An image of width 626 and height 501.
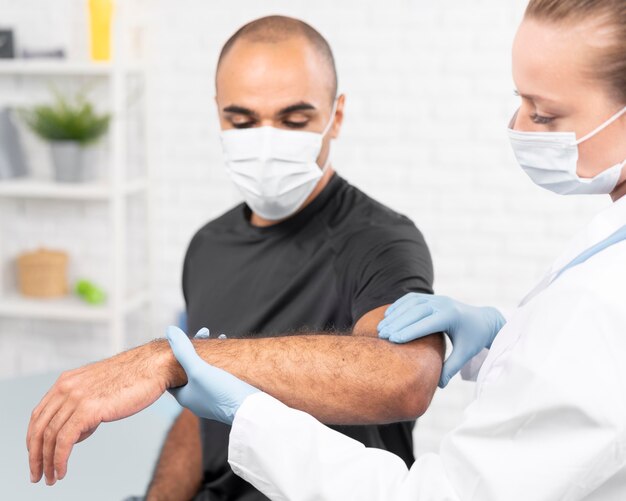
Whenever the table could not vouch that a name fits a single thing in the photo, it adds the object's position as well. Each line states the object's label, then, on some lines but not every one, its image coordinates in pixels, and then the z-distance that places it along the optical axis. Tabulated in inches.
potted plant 129.3
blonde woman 34.2
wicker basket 135.8
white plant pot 130.3
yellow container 127.7
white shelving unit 129.1
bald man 47.4
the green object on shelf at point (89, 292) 135.9
